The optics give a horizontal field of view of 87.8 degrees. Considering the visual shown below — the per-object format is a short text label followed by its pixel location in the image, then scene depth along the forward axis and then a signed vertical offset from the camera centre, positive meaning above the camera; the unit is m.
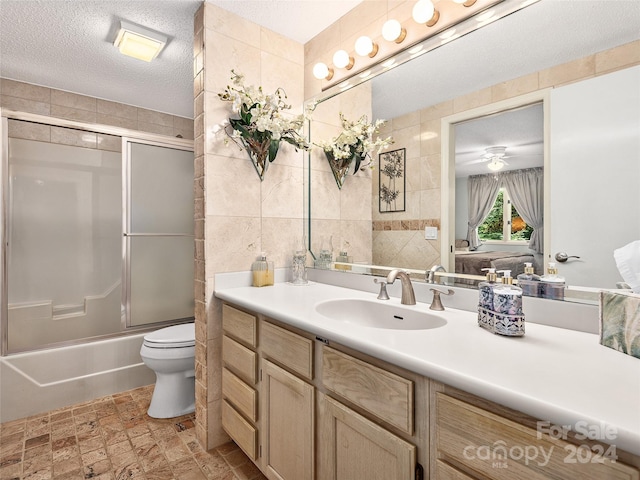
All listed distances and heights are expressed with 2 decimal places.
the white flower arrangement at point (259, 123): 1.75 +0.60
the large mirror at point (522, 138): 0.98 +0.34
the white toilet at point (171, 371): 2.05 -0.86
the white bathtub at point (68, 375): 2.11 -0.98
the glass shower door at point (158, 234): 2.69 +0.00
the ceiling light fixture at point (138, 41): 1.92 +1.17
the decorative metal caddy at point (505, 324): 0.93 -0.25
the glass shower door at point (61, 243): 2.37 -0.07
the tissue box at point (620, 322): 0.78 -0.21
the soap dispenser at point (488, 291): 0.99 -0.17
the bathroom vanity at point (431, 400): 0.58 -0.38
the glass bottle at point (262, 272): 1.83 -0.21
